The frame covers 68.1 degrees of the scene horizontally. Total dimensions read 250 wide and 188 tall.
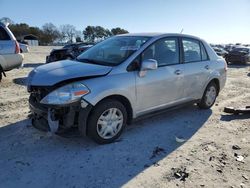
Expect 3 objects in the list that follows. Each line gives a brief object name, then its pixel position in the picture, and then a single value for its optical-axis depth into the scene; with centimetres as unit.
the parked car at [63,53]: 932
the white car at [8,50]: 568
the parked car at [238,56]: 1428
